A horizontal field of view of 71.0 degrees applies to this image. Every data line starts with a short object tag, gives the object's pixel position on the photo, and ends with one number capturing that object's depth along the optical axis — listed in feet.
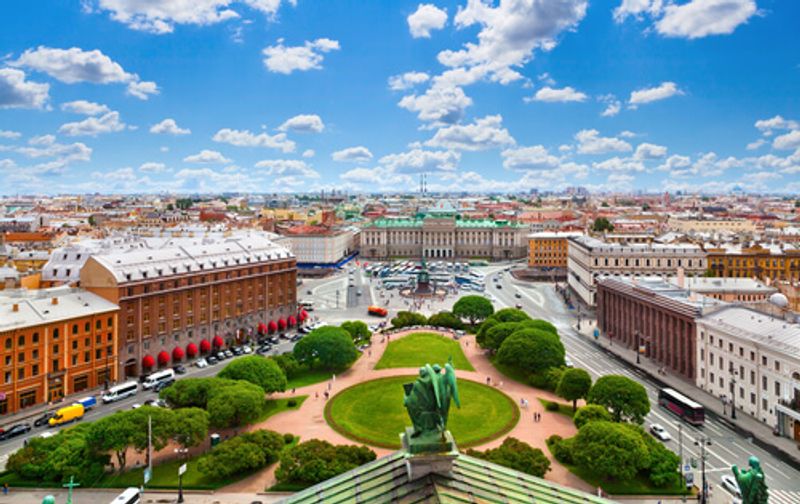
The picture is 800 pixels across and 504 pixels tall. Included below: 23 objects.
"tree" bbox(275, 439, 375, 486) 156.56
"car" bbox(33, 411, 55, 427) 205.46
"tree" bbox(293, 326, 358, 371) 252.62
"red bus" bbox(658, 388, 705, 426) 201.05
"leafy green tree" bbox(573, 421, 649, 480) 152.46
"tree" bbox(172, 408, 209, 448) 167.84
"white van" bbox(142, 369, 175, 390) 245.04
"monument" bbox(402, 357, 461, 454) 55.36
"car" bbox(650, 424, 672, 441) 189.88
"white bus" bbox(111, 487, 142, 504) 145.28
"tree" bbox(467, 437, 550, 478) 153.38
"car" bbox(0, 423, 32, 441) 195.31
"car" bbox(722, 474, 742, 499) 154.51
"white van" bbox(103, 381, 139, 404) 228.10
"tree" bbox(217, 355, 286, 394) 214.28
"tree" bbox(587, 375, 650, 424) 186.91
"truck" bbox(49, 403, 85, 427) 204.85
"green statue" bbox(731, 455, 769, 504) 52.34
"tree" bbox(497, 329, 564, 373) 239.09
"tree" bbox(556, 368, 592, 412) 207.92
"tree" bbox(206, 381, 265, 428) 183.73
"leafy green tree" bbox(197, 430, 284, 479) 157.99
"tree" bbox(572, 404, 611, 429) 181.37
